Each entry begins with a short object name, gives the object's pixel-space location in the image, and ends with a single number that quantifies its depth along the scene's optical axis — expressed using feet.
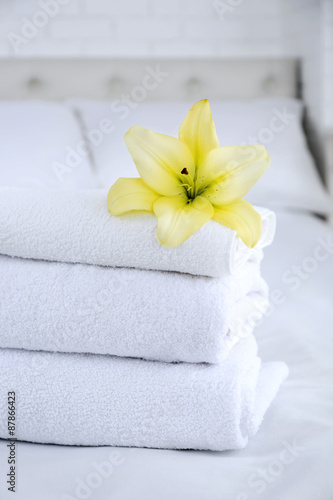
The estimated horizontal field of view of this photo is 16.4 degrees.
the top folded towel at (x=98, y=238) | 3.18
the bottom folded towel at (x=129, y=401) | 3.19
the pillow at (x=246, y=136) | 7.18
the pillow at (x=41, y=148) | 6.30
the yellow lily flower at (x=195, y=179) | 3.23
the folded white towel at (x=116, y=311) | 3.19
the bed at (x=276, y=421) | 3.03
